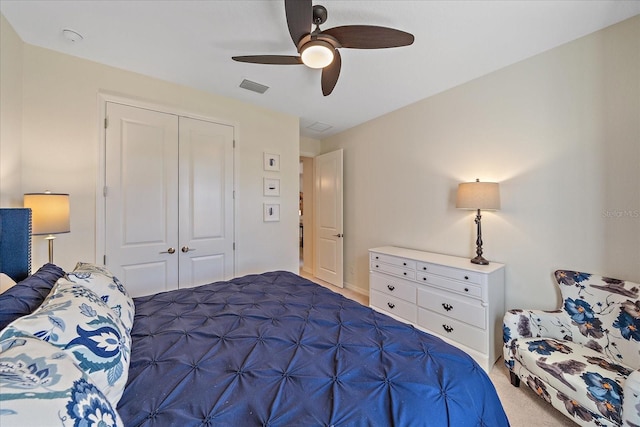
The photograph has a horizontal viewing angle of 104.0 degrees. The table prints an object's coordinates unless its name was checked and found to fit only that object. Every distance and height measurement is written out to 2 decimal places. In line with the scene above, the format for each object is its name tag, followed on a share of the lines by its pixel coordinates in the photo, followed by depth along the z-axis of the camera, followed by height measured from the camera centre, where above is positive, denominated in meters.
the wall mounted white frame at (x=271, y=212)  3.33 +0.02
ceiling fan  1.43 +1.08
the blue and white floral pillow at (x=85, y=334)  0.74 -0.39
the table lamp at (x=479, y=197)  2.26 +0.15
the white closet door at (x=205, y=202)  2.74 +0.13
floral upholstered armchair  1.33 -0.92
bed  0.62 -0.59
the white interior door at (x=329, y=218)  4.11 -0.08
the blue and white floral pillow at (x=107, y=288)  1.18 -0.37
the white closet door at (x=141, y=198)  2.36 +0.16
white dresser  2.15 -0.82
